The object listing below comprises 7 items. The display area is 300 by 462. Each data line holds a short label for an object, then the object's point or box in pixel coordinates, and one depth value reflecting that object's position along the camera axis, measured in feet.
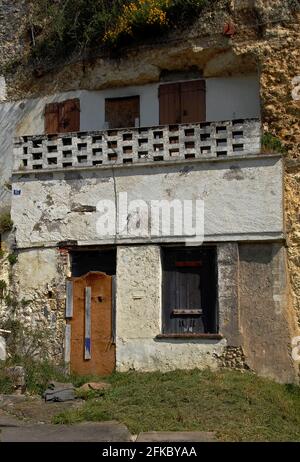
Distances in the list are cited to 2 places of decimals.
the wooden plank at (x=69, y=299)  46.34
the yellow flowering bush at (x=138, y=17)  52.44
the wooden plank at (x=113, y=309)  45.44
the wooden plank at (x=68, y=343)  45.80
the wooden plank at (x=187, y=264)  45.85
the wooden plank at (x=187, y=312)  45.24
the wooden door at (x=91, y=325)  45.42
